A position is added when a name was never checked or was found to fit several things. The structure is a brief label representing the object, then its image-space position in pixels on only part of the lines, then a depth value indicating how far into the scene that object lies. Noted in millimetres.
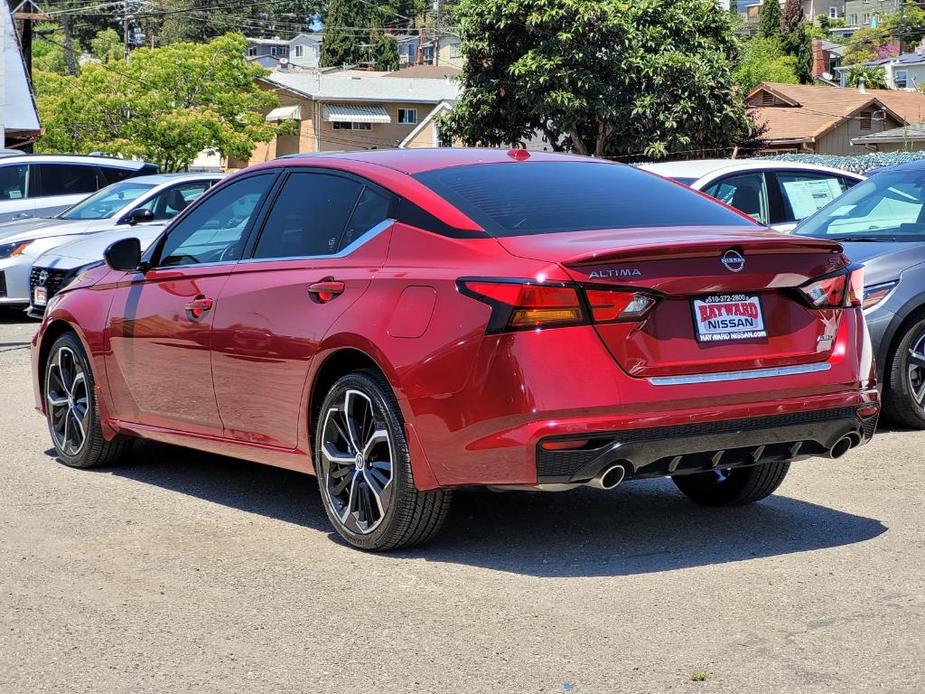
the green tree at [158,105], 52781
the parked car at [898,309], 8461
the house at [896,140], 57453
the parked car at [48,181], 18938
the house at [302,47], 134875
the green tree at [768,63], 92812
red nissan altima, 5121
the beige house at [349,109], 73125
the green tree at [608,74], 42938
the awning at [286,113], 71375
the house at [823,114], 60219
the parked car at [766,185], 11852
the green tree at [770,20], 106125
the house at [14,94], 41062
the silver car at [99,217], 15992
